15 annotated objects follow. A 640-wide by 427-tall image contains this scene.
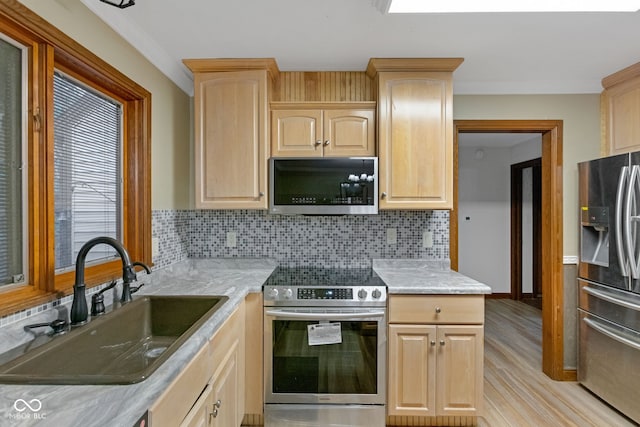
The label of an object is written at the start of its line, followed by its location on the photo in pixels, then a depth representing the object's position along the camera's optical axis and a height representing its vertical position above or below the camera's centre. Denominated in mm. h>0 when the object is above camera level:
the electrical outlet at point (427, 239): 2555 -195
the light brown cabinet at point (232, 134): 2225 +541
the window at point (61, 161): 1202 +245
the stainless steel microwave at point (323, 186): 2215 +190
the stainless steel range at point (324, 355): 1938 -832
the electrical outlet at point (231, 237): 2584 -176
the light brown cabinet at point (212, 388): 958 -635
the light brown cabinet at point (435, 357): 1926 -836
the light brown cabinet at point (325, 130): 2289 +579
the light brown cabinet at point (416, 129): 2211 +568
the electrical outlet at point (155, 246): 2033 -199
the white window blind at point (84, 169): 1467 +230
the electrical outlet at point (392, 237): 2561 -179
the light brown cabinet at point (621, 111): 2285 +740
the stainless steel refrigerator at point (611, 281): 1993 -444
